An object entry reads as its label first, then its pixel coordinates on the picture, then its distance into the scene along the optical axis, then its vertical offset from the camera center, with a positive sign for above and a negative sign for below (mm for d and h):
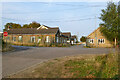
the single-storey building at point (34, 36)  35281 +1744
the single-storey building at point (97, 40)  32938 +469
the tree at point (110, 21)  27703 +4718
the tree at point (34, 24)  69250 +9715
